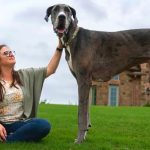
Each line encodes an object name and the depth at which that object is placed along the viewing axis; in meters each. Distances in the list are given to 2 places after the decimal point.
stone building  19.74
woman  4.26
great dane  4.32
